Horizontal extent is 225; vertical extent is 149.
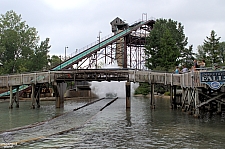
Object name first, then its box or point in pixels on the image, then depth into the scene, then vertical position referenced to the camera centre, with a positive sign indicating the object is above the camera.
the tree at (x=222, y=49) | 75.62 +9.09
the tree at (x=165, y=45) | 60.94 +7.77
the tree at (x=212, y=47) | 58.00 +6.71
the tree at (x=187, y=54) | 68.25 +6.19
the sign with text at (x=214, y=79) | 21.16 +0.05
